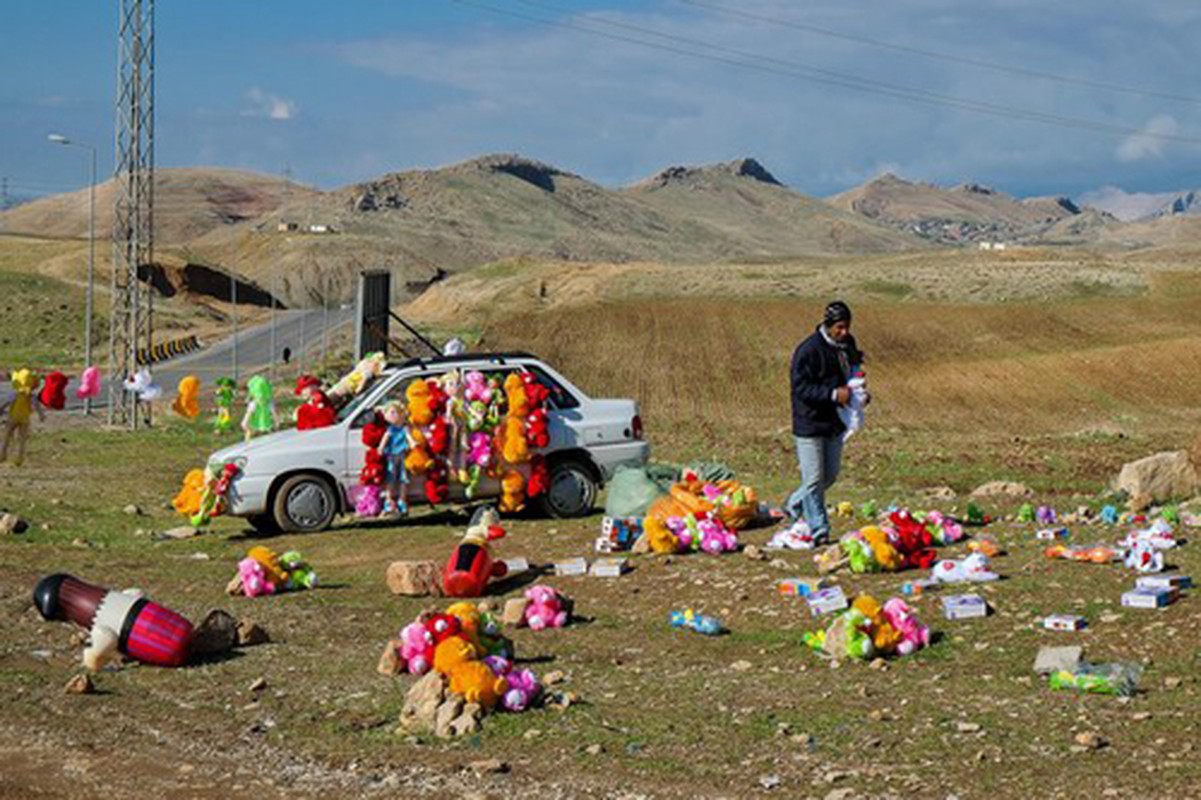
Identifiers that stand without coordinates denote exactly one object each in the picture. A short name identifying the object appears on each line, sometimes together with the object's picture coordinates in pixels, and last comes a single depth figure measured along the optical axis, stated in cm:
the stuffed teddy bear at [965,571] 1199
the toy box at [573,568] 1354
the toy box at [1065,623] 1042
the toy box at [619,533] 1438
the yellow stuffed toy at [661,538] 1398
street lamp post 4511
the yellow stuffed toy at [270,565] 1326
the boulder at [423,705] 880
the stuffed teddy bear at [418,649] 999
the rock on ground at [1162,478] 1814
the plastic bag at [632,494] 1525
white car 1677
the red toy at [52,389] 2362
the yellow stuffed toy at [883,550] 1249
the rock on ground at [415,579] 1300
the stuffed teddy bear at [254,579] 1312
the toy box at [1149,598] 1076
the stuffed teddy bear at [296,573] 1348
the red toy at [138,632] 1033
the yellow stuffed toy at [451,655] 923
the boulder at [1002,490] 1858
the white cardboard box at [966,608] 1098
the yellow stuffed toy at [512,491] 1684
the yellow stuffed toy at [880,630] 1020
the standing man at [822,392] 1342
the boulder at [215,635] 1080
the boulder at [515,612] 1168
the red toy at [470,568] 1282
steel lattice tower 3447
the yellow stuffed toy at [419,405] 1653
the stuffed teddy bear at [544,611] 1157
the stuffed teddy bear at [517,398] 1680
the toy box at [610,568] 1336
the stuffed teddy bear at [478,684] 893
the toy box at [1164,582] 1098
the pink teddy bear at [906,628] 1023
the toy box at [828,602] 1123
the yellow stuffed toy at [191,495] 1686
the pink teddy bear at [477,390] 1675
